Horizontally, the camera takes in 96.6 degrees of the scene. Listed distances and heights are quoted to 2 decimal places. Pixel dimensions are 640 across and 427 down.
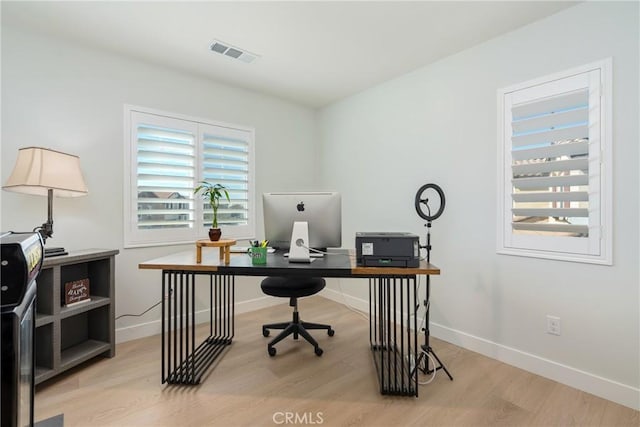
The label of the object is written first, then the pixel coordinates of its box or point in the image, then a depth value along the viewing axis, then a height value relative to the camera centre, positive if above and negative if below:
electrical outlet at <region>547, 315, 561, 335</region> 2.01 -0.79
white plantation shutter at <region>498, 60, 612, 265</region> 1.83 +0.33
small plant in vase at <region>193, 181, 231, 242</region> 1.90 -0.11
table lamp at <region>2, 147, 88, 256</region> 1.89 +0.25
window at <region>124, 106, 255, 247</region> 2.68 +0.40
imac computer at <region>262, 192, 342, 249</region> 2.14 -0.01
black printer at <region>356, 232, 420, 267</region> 1.74 -0.23
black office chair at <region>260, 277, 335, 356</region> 2.33 -0.65
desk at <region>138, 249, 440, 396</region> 1.76 -0.39
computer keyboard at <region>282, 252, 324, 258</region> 2.15 -0.32
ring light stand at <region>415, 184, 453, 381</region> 2.06 -0.98
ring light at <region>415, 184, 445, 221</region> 2.06 +0.09
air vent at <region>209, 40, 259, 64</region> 2.44 +1.45
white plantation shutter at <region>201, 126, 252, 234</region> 3.12 +0.51
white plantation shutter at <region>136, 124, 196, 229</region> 2.72 +0.36
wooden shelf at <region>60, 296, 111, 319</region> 2.03 -0.71
